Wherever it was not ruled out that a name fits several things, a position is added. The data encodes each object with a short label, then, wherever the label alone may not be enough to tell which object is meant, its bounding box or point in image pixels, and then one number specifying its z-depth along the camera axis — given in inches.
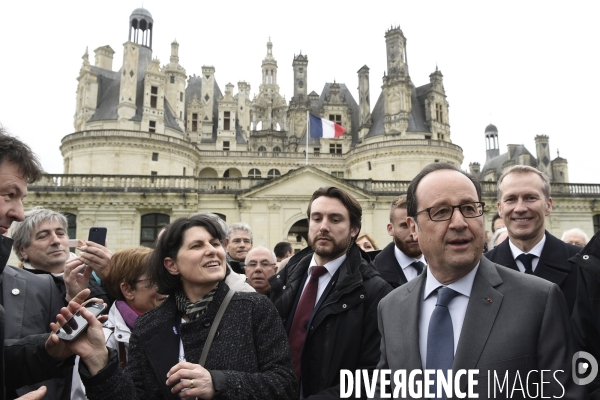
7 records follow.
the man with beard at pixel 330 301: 118.0
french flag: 1206.9
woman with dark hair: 93.3
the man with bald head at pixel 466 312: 75.8
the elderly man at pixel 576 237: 243.6
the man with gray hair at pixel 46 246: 153.5
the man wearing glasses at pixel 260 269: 224.4
